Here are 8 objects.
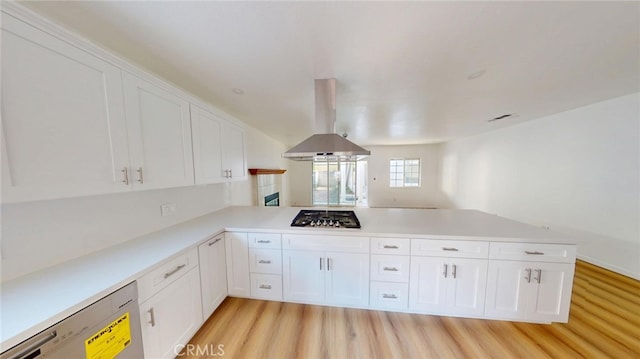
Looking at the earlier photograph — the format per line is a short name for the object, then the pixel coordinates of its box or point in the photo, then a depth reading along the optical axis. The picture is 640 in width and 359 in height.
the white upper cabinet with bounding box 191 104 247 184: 1.91
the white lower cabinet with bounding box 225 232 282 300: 1.94
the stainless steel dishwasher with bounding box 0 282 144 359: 0.77
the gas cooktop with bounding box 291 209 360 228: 1.94
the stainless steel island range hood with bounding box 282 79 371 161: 1.88
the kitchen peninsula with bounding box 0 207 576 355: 1.58
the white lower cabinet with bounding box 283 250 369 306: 1.84
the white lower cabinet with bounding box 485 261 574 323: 1.61
